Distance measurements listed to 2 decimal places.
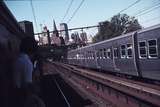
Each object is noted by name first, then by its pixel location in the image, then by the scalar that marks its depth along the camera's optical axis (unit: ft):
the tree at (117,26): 125.59
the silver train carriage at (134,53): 22.32
